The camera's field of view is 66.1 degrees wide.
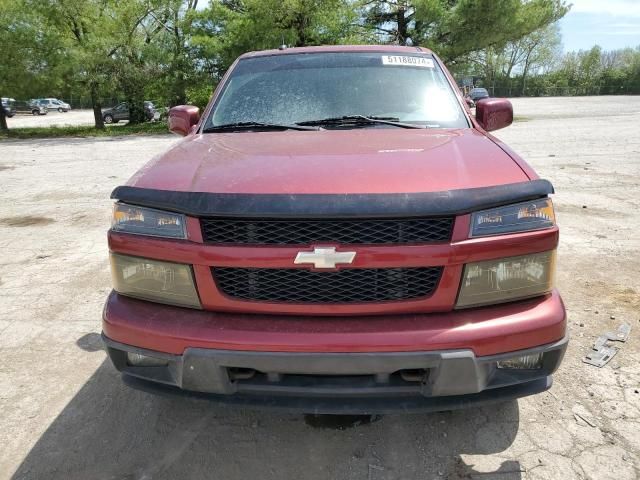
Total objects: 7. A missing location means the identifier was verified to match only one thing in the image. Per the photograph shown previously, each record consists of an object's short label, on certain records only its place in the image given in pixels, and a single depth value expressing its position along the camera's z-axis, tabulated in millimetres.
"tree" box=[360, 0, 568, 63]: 21969
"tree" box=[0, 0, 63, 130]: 21469
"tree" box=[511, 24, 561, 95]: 74688
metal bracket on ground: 3045
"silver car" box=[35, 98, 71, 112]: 49488
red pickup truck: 1895
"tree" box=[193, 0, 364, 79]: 20998
